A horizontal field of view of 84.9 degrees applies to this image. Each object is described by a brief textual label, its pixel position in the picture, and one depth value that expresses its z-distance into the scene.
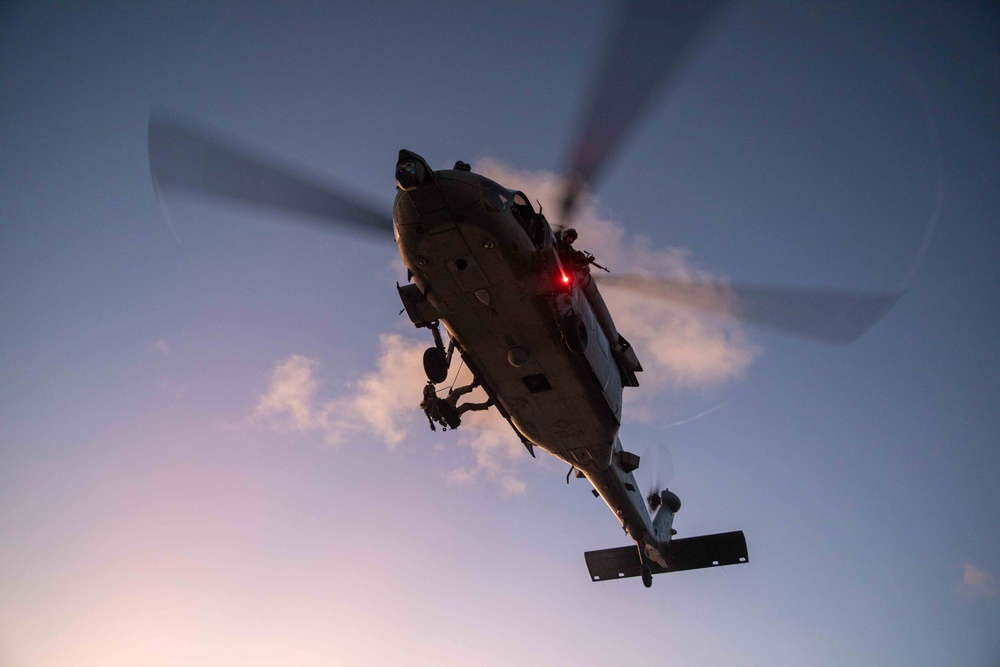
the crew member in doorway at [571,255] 10.17
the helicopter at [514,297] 8.78
